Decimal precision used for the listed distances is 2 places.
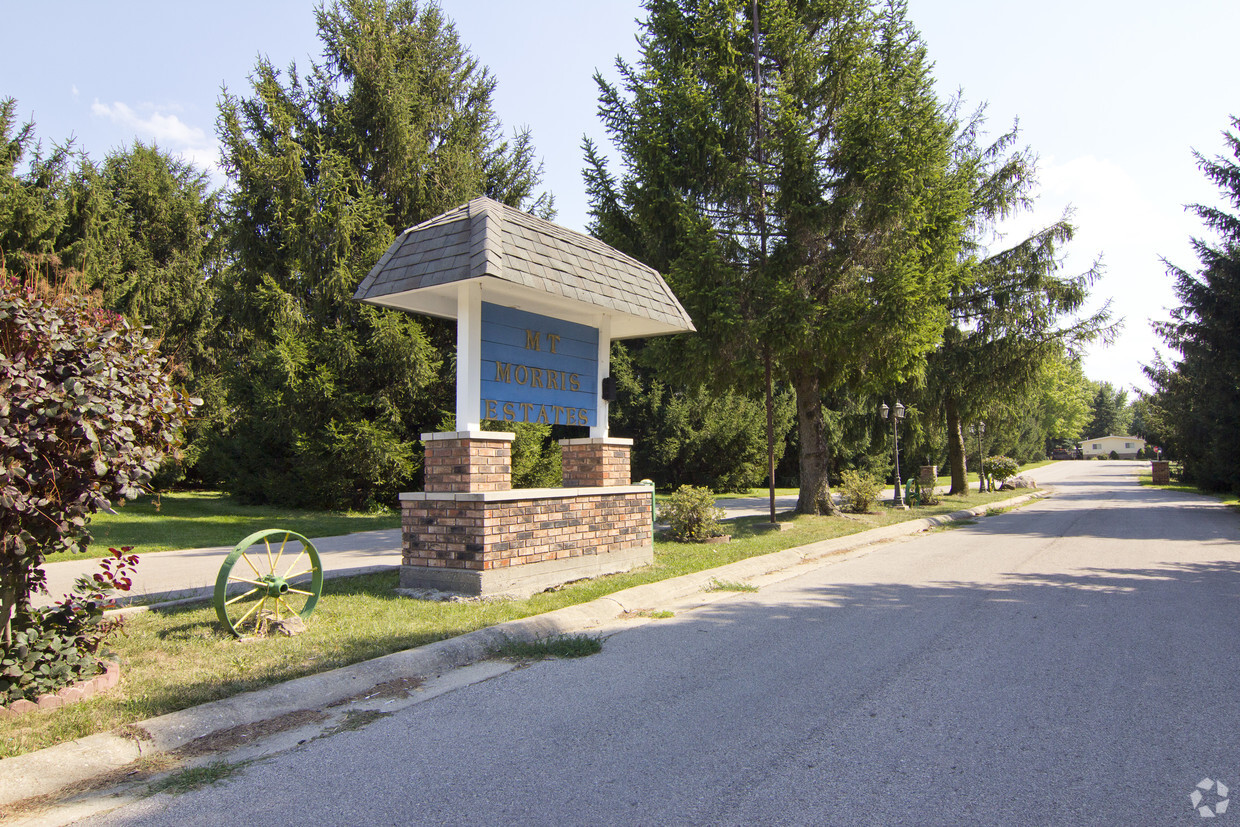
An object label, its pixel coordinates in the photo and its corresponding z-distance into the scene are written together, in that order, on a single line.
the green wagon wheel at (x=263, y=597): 5.85
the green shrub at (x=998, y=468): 31.69
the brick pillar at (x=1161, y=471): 38.44
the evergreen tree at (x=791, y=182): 14.34
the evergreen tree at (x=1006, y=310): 22.86
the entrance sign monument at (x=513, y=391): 7.79
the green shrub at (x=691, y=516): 13.00
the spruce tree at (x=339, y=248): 19.59
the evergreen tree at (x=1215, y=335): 19.00
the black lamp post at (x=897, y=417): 21.41
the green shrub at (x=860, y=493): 18.56
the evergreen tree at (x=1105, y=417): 124.69
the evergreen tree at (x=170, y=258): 26.47
